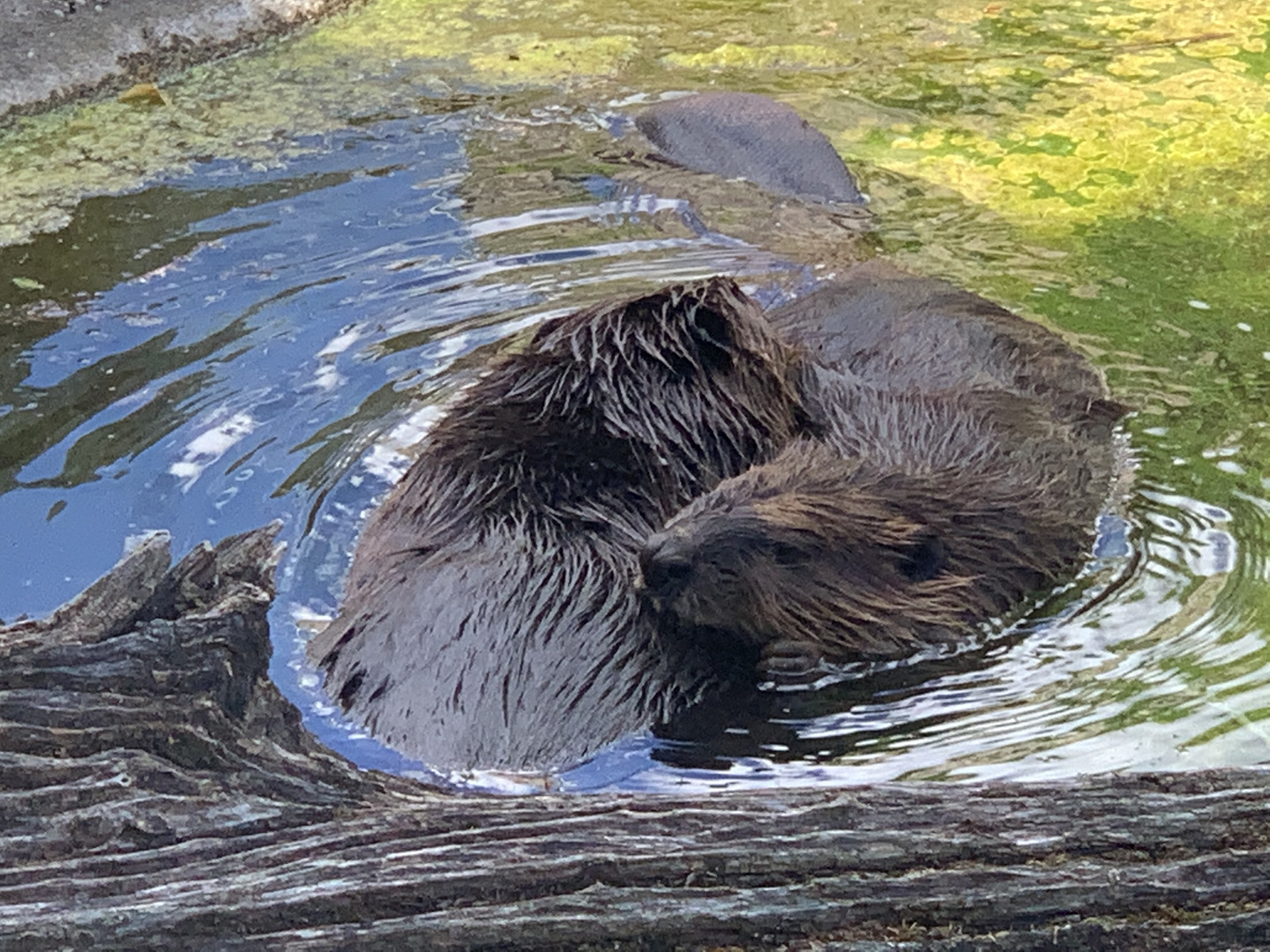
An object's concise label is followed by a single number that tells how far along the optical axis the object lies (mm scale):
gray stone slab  5672
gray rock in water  4906
